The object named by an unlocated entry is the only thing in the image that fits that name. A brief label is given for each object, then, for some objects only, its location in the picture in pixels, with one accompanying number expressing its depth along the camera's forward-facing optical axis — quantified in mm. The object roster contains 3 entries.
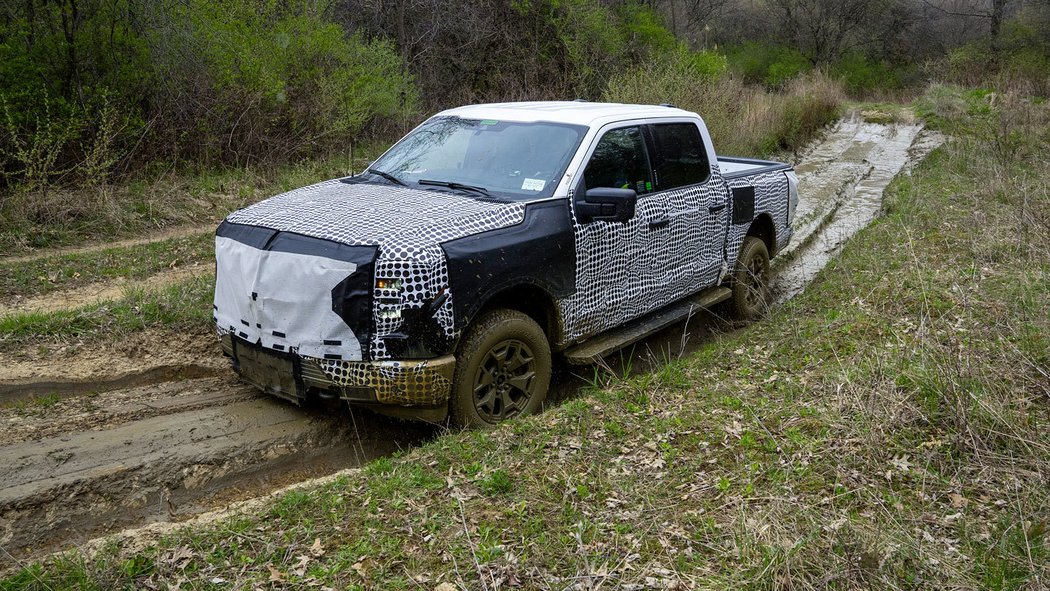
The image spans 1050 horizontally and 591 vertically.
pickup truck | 4430
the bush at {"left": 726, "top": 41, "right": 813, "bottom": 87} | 46344
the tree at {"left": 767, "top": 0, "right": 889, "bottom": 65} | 49375
